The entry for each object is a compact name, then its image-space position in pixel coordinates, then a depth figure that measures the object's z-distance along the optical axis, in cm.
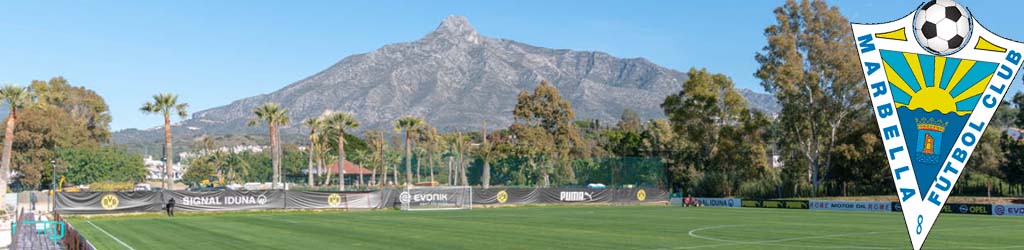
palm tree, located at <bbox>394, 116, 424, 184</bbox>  9088
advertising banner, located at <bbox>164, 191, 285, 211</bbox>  5091
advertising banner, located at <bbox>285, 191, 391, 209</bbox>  5453
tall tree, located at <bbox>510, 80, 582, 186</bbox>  9650
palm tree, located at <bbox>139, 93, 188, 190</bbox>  7040
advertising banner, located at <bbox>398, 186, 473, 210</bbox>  5697
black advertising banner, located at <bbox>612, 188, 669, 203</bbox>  6669
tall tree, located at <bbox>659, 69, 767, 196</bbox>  7150
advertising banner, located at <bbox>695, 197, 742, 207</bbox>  6103
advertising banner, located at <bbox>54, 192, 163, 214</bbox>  4709
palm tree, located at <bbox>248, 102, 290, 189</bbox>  7794
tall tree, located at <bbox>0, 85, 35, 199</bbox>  6175
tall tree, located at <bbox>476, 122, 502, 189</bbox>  9062
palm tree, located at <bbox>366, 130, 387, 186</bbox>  15473
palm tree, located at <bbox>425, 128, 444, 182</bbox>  14654
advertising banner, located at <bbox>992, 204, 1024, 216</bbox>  4178
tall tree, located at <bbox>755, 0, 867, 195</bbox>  6431
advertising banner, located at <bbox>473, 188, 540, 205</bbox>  6119
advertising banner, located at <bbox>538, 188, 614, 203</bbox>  6412
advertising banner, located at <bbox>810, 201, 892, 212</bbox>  4844
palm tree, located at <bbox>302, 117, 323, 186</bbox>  9978
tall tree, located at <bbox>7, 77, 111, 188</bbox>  9725
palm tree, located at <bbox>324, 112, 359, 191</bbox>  8619
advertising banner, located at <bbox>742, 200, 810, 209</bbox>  5491
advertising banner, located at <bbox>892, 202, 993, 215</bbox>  4375
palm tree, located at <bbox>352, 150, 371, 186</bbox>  15138
